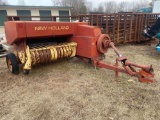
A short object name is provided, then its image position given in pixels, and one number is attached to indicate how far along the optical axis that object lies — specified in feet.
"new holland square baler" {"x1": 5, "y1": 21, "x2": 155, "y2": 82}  8.68
